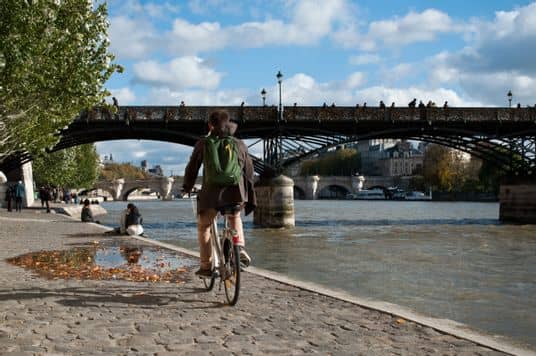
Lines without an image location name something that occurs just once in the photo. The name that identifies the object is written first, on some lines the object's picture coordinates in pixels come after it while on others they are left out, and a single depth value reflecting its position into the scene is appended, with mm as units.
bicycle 6781
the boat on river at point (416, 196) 115956
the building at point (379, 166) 198850
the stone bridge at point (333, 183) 138375
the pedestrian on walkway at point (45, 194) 38688
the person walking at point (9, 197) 36119
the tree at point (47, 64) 19516
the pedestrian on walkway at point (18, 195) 36688
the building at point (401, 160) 186375
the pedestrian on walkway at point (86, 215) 28688
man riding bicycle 7008
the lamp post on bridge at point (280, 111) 37344
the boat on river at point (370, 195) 127625
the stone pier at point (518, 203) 43188
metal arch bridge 36562
